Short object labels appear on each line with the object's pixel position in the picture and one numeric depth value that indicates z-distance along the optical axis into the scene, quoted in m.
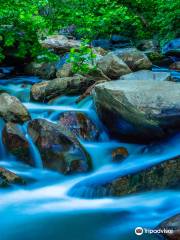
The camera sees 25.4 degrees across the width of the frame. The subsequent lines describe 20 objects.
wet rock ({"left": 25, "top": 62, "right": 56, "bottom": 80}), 9.98
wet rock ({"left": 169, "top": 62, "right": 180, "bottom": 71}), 11.07
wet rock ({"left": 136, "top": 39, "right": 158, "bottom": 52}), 15.09
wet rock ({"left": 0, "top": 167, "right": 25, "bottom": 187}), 5.33
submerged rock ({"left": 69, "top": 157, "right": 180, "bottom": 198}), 5.19
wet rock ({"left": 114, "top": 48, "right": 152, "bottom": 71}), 10.73
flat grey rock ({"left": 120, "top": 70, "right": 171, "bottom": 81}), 8.68
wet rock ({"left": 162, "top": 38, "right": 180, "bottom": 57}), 13.00
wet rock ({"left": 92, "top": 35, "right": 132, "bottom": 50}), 15.98
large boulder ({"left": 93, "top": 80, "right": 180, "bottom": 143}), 6.05
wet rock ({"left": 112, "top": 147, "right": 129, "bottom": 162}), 6.30
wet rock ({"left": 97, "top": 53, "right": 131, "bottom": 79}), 9.61
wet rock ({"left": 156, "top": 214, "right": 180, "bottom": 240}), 3.71
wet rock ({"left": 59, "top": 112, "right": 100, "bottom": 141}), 6.72
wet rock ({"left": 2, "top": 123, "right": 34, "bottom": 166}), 6.13
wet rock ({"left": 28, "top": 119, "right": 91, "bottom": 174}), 5.77
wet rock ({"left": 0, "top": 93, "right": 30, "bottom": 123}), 6.91
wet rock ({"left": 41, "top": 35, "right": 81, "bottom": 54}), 12.50
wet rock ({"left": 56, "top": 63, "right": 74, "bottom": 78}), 9.43
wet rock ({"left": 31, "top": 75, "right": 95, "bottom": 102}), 8.35
